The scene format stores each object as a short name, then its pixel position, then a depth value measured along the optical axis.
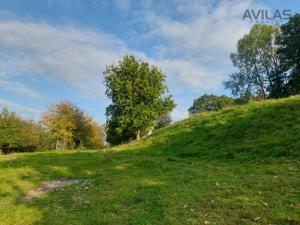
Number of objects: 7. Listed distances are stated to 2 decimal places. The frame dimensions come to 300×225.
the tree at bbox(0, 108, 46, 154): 45.64
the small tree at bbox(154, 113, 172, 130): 62.47
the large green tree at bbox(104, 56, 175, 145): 36.51
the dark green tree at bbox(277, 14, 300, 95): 36.44
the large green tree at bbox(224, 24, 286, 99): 43.46
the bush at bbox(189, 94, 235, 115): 76.40
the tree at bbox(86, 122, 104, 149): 44.61
